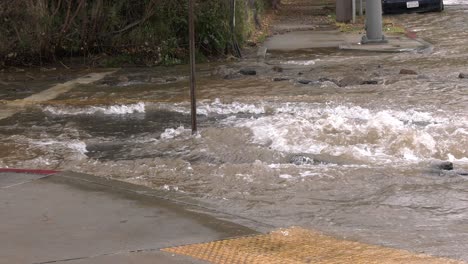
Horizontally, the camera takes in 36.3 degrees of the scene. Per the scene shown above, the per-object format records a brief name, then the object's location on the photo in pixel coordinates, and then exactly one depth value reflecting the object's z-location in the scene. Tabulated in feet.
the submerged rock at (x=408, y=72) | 46.44
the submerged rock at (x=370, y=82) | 43.75
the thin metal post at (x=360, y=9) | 98.22
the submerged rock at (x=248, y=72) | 49.16
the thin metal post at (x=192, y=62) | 28.21
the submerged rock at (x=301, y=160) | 26.12
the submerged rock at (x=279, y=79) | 46.16
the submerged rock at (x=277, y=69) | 50.24
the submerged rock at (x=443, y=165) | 24.85
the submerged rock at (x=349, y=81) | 43.39
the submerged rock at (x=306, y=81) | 44.60
